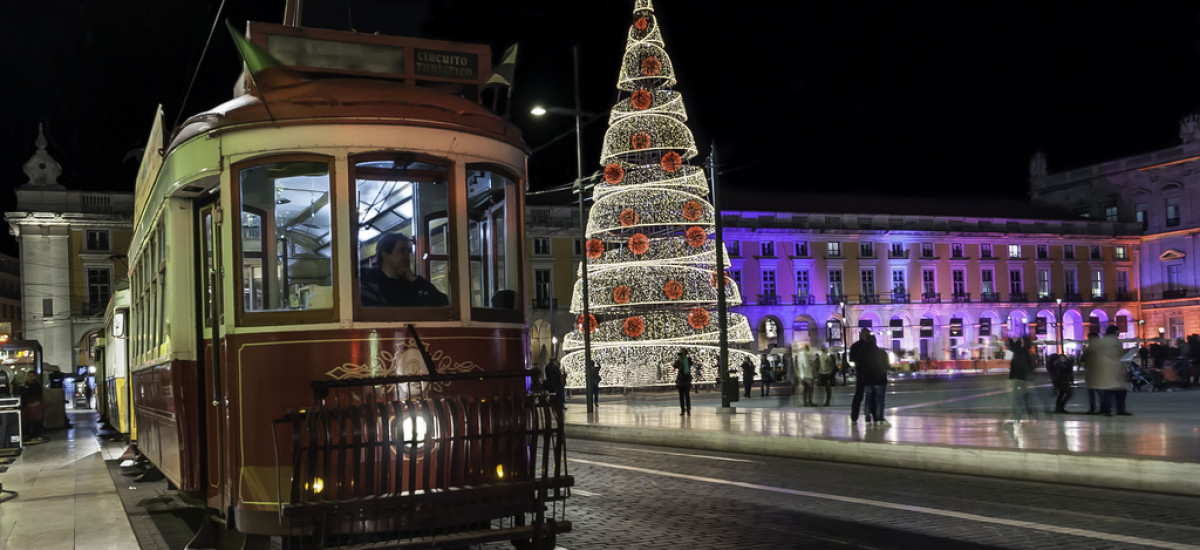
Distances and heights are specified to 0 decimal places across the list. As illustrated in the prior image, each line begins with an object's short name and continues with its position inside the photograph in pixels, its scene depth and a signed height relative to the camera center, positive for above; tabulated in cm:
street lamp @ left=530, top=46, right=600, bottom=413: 2412 +345
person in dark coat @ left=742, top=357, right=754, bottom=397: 3444 -186
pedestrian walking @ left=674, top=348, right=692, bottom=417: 2397 -137
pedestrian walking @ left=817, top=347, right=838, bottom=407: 2655 -144
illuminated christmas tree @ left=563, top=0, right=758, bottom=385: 3206 +231
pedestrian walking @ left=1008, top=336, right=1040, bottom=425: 1709 -106
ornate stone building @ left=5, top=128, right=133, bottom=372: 6312 +547
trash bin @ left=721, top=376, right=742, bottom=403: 2369 -161
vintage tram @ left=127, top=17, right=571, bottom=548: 595 +22
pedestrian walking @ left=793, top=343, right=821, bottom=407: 2614 -149
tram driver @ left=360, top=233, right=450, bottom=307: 665 +31
